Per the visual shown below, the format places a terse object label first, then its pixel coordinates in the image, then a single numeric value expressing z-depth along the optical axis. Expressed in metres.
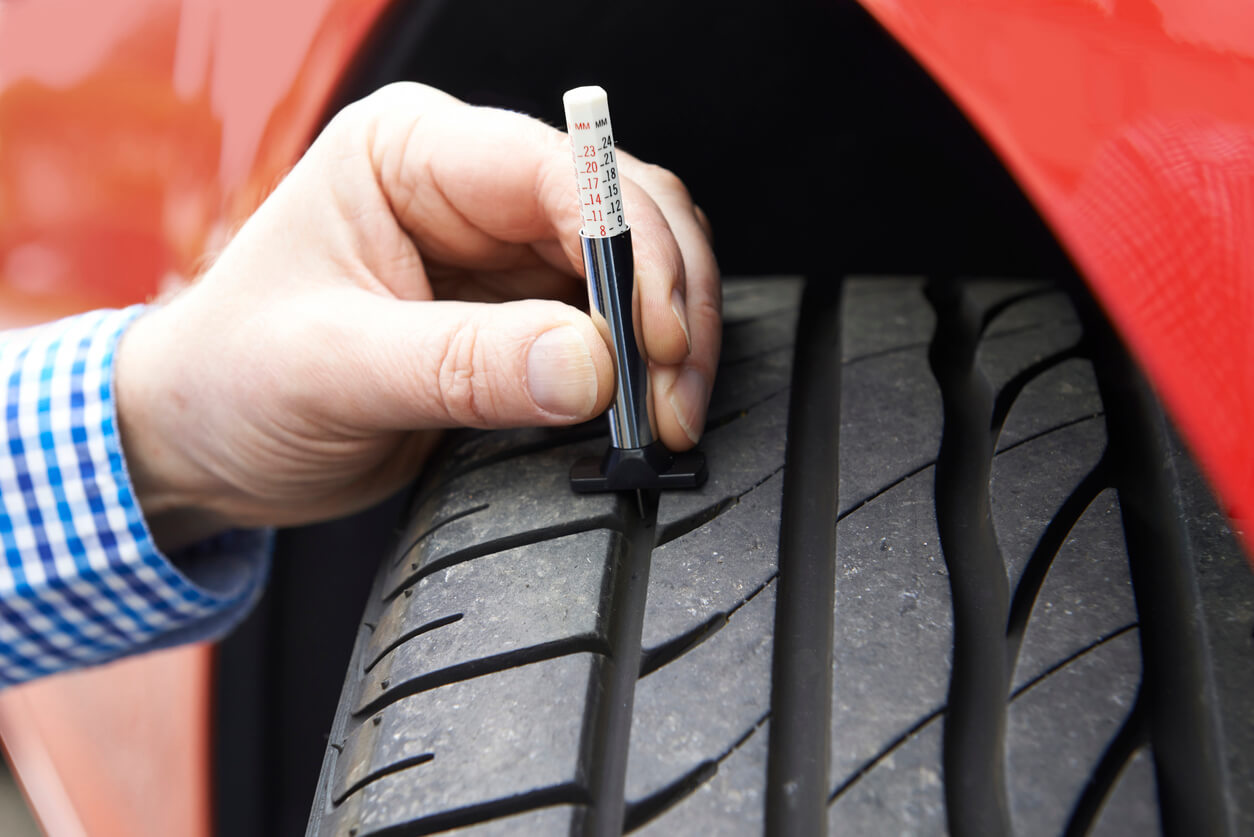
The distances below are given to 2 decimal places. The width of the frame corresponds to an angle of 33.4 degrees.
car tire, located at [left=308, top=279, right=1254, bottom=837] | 0.35
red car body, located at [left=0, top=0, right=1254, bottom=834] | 0.35
